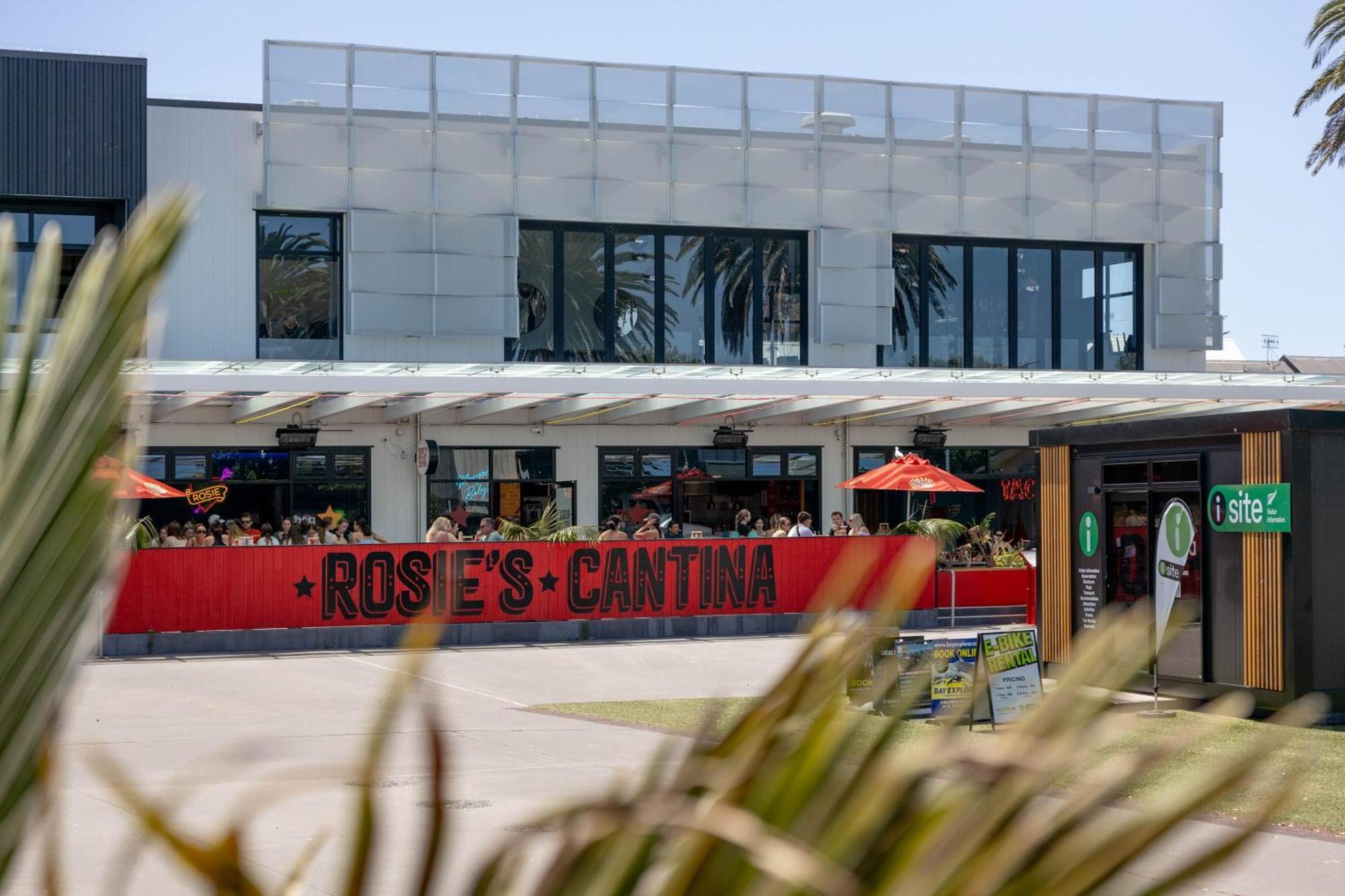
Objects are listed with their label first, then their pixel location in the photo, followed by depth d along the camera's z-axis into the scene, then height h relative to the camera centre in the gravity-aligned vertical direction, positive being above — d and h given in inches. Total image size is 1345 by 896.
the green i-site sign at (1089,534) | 641.0 -27.7
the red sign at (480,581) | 791.7 -63.6
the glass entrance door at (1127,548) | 619.2 -32.4
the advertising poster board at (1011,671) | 512.7 -68.8
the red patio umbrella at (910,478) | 1002.1 -6.4
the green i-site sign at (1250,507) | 544.7 -14.1
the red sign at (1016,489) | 1355.8 -18.4
